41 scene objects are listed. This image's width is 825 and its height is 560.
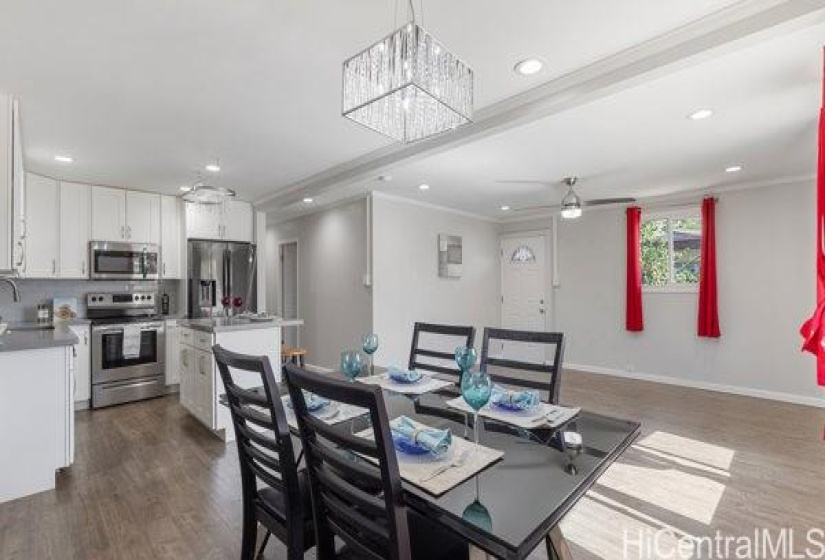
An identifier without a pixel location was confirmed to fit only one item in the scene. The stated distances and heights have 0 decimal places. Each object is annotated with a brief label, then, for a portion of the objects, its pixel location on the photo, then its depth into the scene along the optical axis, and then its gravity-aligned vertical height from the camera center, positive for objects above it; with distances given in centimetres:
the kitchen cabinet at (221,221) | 518 +83
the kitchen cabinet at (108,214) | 464 +82
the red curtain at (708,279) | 499 +4
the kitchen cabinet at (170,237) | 511 +59
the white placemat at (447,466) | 111 -54
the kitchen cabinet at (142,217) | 488 +82
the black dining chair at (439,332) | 231 -34
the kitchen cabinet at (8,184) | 257 +65
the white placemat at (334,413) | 157 -52
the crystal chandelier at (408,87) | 150 +79
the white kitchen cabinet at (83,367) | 418 -87
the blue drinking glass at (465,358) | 197 -37
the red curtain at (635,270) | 559 +17
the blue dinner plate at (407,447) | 125 -52
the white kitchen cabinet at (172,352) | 480 -82
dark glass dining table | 93 -57
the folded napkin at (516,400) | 166 -49
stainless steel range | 432 -74
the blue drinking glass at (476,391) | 142 -38
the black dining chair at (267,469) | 140 -72
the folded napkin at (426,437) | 124 -50
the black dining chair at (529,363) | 194 -41
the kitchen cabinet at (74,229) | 443 +61
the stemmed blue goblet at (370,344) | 229 -35
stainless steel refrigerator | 512 +12
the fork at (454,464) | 114 -54
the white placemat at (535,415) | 154 -53
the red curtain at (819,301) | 159 -8
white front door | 671 -1
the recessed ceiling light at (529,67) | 227 +124
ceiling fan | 421 +84
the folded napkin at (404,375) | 214 -50
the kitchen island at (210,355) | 333 -62
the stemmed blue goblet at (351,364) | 201 -40
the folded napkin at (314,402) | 165 -50
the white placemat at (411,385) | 203 -53
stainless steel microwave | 459 +27
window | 534 +44
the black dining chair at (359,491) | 103 -58
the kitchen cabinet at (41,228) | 420 +59
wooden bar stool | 484 -88
